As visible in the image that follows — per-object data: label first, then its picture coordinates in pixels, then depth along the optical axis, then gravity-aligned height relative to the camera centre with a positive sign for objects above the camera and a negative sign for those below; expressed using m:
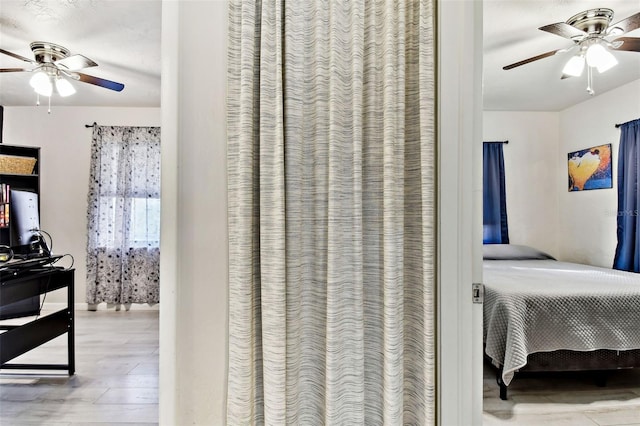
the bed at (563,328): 2.10 -0.77
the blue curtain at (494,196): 4.14 +0.19
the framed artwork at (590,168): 3.67 +0.50
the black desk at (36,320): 2.08 -0.81
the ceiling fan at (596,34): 2.07 +1.17
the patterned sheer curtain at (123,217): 4.11 -0.08
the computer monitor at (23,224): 2.72 -0.11
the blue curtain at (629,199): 3.30 +0.12
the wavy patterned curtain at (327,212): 1.06 +0.00
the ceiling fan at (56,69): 2.44 +1.14
